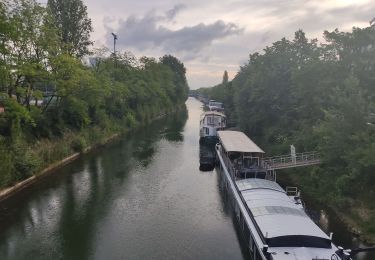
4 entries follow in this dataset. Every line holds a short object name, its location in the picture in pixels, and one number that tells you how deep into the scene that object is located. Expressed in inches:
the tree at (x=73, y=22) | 2728.8
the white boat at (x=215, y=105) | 4579.7
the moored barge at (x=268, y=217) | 922.1
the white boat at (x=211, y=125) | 2847.0
